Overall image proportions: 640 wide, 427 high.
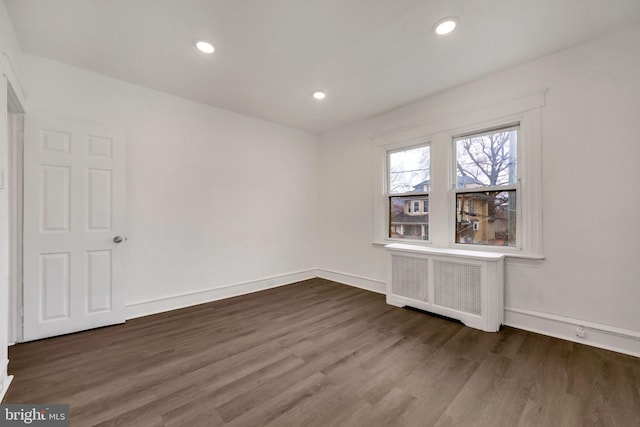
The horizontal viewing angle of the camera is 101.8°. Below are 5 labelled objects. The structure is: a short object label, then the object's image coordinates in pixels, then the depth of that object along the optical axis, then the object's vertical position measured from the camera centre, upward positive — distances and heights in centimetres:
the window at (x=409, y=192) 375 +35
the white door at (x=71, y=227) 253 -14
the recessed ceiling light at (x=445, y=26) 215 +161
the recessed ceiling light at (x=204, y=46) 242 +159
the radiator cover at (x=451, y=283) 275 -81
